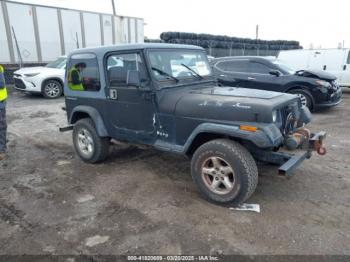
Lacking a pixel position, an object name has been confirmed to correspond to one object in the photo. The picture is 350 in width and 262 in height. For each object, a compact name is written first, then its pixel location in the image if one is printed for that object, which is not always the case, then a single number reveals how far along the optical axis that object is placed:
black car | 8.45
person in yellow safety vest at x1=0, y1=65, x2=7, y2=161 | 5.30
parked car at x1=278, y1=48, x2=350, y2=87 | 11.94
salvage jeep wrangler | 3.32
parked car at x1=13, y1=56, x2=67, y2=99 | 11.57
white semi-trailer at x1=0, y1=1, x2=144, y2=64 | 12.76
